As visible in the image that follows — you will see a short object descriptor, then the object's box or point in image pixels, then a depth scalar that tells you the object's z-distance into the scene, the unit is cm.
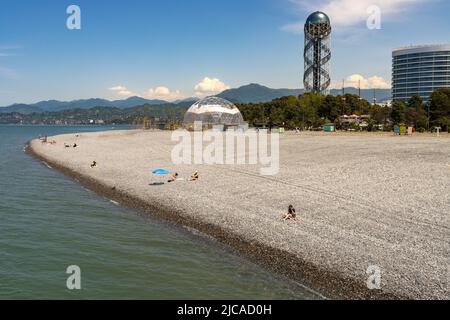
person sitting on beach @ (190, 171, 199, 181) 3438
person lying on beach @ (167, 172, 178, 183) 3419
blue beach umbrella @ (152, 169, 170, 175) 3226
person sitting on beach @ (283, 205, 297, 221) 2162
